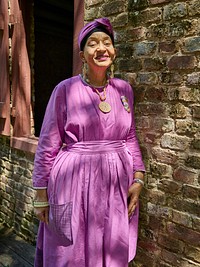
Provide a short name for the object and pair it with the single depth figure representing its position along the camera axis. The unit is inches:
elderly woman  77.6
